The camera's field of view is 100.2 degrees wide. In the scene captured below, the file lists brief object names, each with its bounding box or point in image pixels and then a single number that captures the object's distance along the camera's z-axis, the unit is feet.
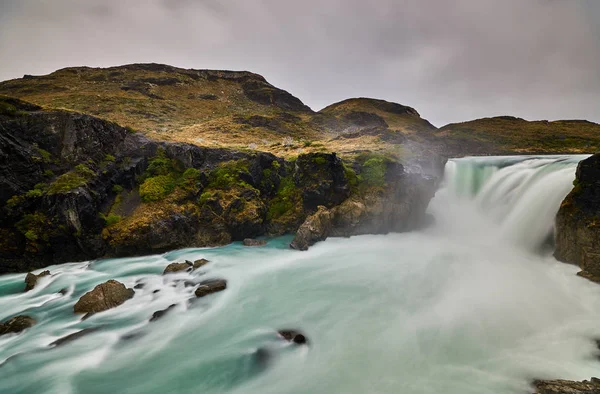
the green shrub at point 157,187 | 56.27
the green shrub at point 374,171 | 66.23
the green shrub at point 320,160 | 66.39
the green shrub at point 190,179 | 61.12
